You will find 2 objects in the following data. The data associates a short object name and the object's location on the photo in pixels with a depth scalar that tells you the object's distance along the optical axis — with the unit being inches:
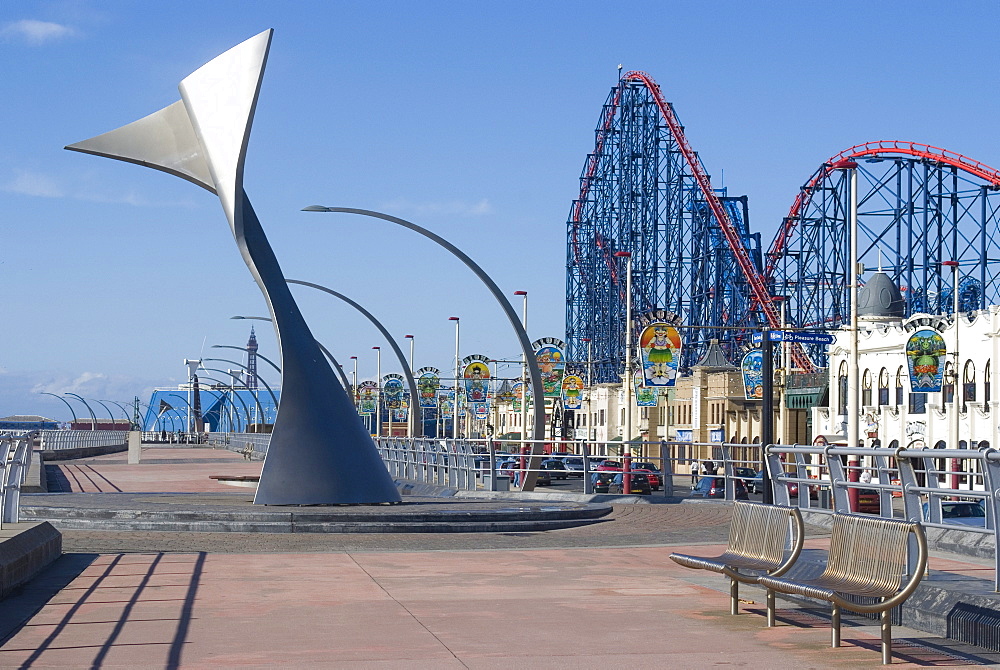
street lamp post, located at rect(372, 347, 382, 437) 2941.4
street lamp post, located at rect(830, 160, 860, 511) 1461.6
